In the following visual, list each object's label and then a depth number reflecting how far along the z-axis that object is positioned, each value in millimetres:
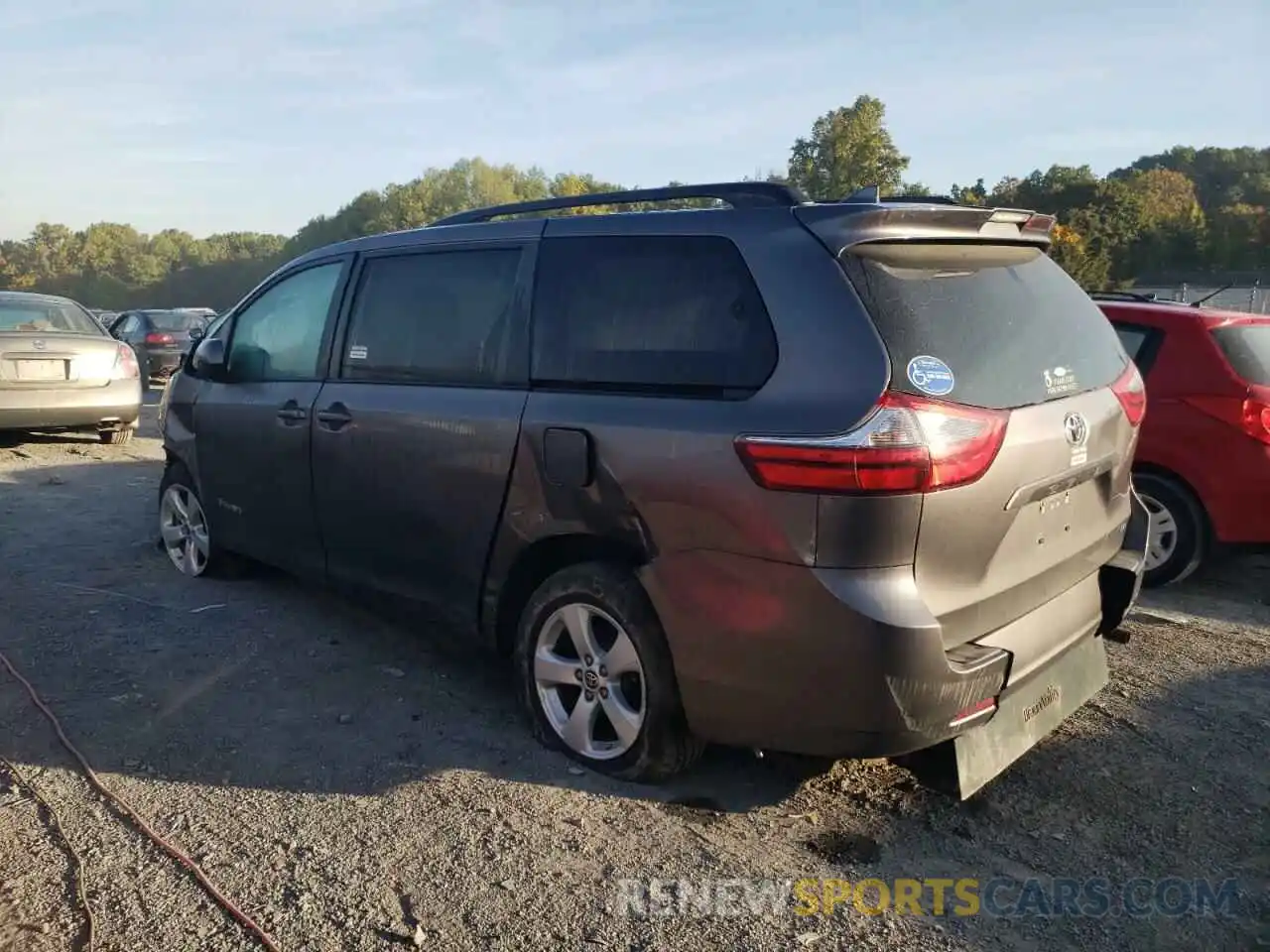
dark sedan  18219
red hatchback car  5141
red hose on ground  2551
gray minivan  2654
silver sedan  9203
